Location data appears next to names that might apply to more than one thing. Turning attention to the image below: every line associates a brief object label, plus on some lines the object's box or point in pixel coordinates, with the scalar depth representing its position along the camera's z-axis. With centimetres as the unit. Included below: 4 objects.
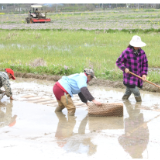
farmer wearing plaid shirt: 983
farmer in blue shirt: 861
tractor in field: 5232
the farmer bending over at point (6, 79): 1003
